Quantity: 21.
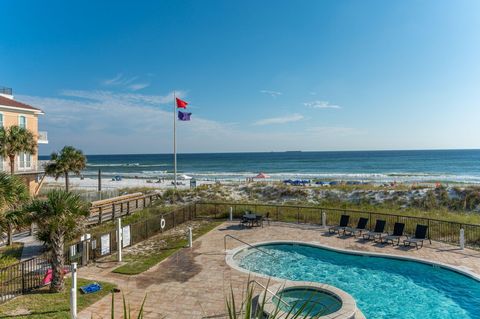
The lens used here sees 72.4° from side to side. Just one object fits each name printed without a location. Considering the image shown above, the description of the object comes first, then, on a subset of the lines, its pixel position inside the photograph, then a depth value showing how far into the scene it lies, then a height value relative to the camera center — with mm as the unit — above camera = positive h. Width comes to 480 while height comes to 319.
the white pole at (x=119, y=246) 12891 -3525
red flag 26295 +4210
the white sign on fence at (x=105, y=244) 13209 -3585
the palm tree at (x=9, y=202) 9391 -1327
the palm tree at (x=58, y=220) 9344 -1850
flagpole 25895 +1564
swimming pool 9652 -4446
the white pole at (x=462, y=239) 13923 -3620
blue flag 26250 +3219
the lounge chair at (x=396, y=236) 15203 -3782
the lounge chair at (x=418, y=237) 14766 -3754
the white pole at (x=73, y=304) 8070 -3648
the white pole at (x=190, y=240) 14662 -3795
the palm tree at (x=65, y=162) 24594 -434
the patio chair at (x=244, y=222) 18703 -3802
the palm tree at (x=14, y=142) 19172 +928
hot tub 8410 -4045
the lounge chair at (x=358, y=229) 16703 -3845
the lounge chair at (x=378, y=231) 16141 -3782
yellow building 23250 +2287
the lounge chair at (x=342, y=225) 17355 -3706
